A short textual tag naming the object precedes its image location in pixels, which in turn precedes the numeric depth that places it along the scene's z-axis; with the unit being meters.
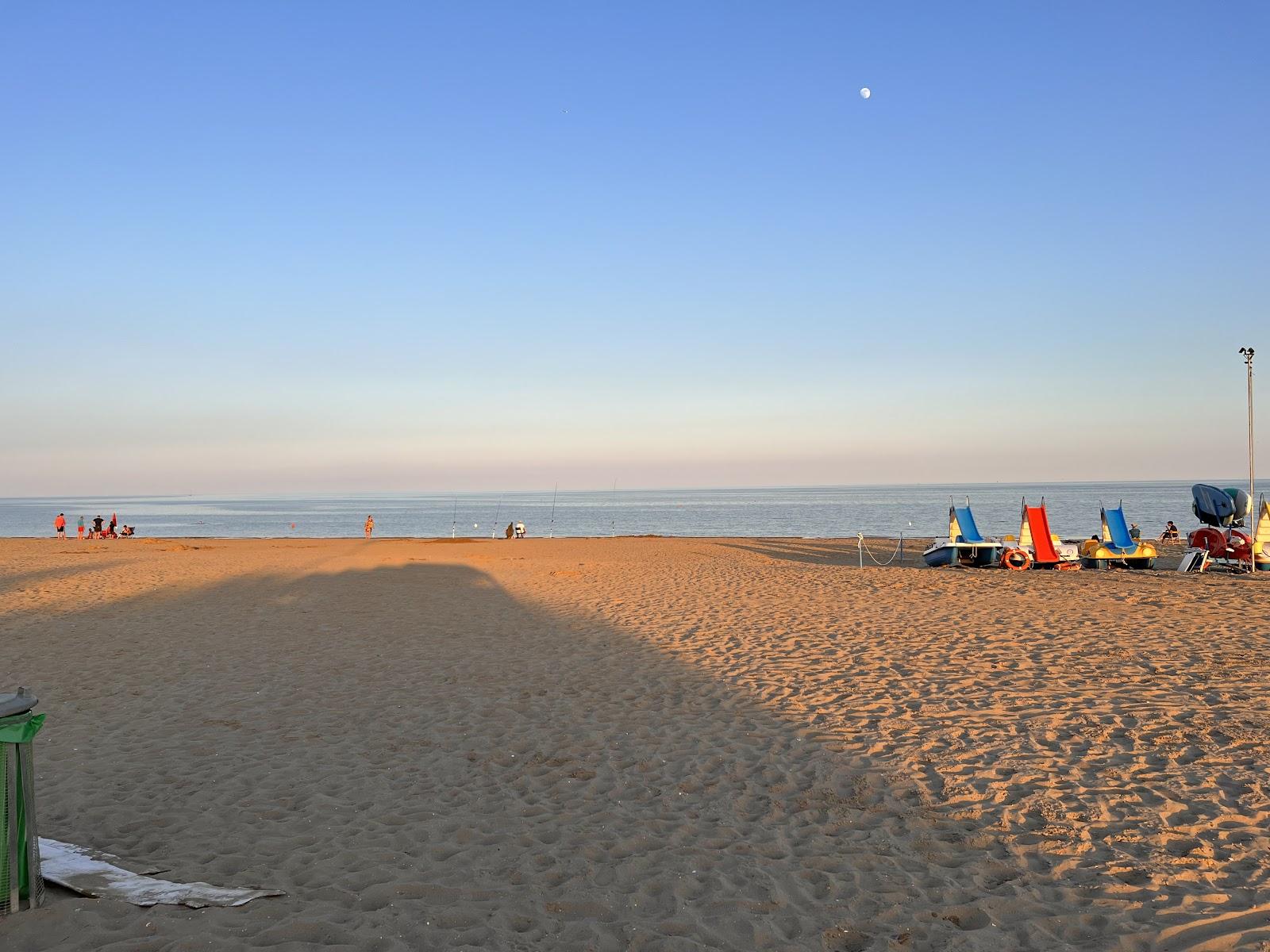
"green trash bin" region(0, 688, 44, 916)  3.67
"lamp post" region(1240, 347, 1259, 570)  26.26
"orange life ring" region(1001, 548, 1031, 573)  21.11
